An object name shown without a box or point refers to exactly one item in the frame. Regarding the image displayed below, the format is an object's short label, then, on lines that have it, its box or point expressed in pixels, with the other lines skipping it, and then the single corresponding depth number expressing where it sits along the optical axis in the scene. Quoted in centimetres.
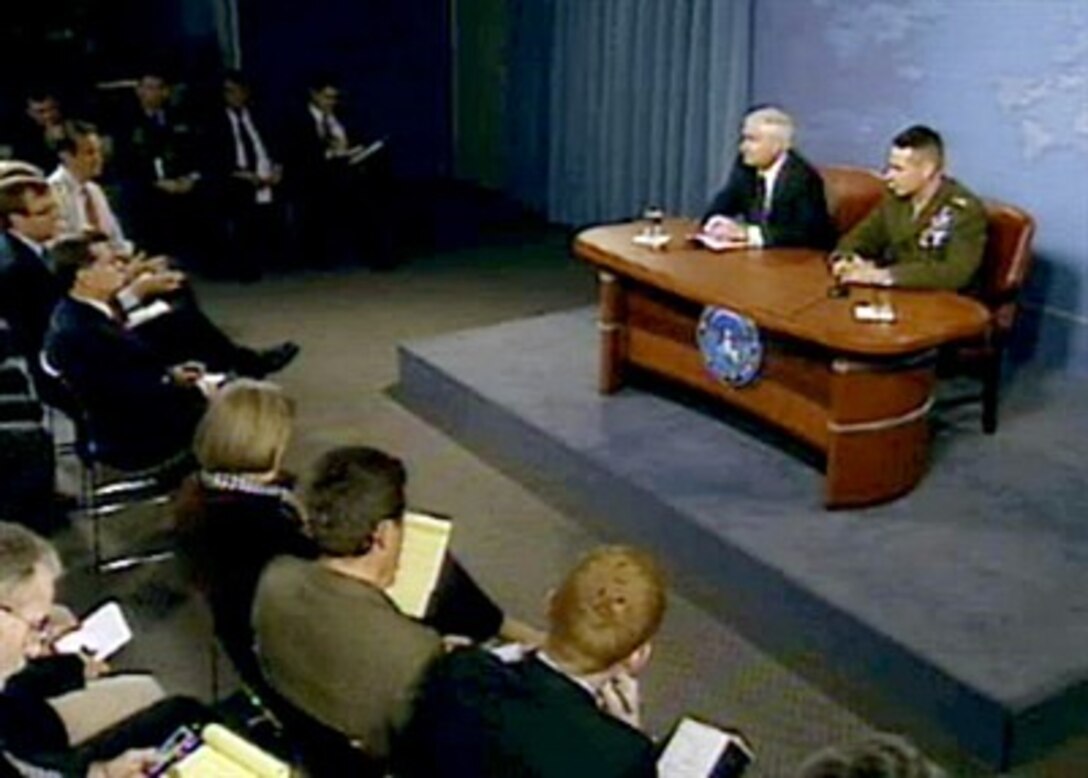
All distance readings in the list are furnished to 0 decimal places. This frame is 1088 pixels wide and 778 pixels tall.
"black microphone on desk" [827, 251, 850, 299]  464
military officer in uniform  481
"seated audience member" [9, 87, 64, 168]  773
